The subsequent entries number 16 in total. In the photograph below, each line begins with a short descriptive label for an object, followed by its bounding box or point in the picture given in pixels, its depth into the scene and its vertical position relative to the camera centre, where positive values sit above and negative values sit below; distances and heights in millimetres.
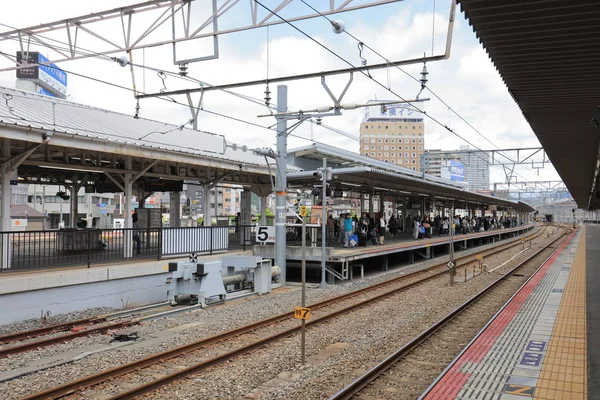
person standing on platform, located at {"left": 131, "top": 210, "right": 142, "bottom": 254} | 15094 -805
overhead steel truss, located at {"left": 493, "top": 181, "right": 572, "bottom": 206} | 59250 +2974
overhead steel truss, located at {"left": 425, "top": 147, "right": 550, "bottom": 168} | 24891 +3319
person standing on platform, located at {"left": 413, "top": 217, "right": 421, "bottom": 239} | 26853 -828
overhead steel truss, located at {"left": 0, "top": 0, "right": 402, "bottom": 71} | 8875 +3615
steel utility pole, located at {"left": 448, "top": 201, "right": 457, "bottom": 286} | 15979 -1808
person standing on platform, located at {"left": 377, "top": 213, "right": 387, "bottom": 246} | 23681 -583
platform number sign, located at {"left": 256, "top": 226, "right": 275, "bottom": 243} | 15648 -682
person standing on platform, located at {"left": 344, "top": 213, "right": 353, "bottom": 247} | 19609 -647
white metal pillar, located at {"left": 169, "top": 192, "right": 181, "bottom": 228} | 21094 +171
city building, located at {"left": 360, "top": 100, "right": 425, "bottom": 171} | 124956 +20282
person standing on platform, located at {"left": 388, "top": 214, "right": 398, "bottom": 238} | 29500 -727
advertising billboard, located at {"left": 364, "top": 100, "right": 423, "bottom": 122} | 121181 +25157
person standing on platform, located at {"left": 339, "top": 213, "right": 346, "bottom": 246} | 21125 -802
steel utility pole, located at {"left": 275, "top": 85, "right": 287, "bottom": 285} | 15141 +865
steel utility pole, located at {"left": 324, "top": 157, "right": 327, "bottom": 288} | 14766 -847
